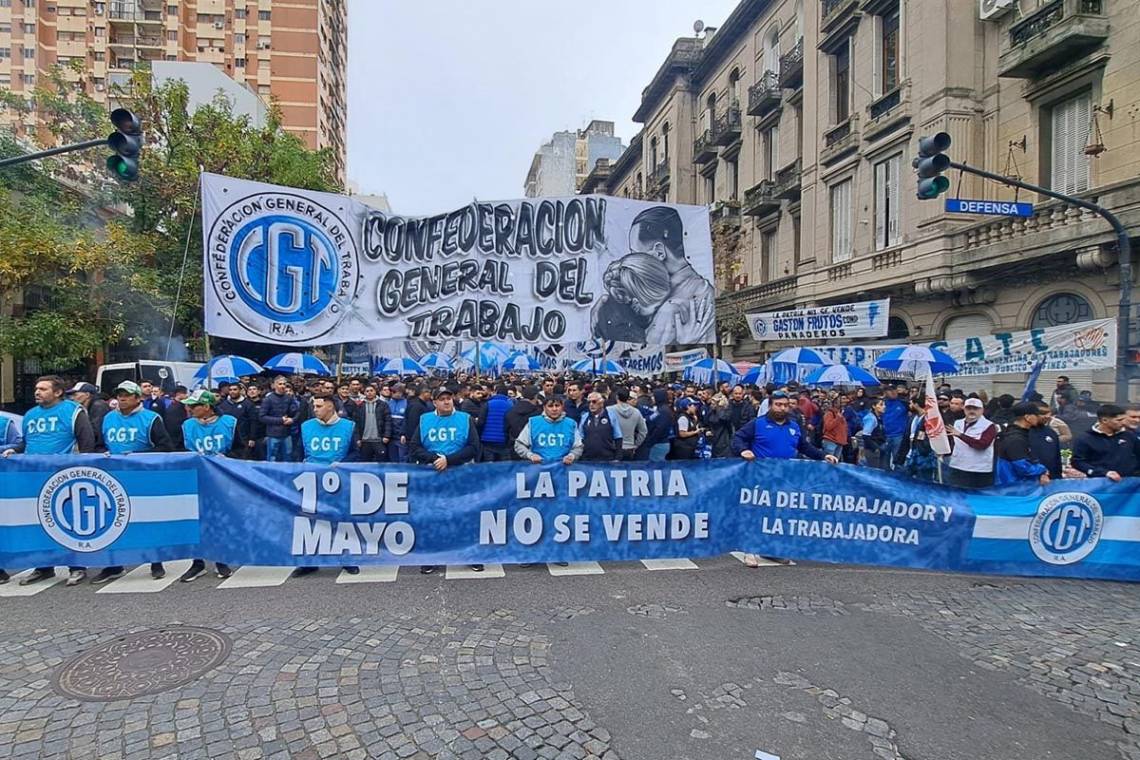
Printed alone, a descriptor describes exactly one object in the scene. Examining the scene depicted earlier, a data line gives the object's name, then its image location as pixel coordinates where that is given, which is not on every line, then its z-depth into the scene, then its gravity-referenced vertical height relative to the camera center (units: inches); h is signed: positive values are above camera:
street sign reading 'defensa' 353.1 +92.9
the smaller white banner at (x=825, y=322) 559.5 +46.5
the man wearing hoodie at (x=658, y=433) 366.0 -36.5
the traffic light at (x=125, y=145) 317.1 +117.6
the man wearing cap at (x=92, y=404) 304.8 -15.1
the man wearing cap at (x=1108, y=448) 244.4 -31.3
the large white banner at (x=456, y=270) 247.4 +44.7
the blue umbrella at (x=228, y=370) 565.3 +3.7
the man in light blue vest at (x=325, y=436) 249.4 -25.0
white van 650.8 +0.8
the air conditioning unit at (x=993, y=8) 616.7 +358.8
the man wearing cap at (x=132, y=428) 248.7 -21.5
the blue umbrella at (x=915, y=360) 472.9 +7.3
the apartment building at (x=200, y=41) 2377.0 +1275.3
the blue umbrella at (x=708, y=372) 738.2 -1.1
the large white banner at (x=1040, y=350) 332.5 +11.7
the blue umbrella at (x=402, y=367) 904.9 +8.6
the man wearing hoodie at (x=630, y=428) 316.5 -28.7
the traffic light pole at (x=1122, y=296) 354.9 +42.3
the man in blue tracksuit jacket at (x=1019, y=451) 245.3 -32.9
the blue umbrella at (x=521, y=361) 1035.3 +18.4
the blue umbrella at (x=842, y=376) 532.1 -5.2
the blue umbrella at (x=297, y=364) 713.0 +11.1
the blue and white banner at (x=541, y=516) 221.8 -53.7
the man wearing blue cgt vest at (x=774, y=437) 260.7 -28.0
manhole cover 145.9 -72.8
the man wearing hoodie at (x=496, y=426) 366.9 -31.6
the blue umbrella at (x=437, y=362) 971.9 +16.5
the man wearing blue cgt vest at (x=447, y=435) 257.9 -25.7
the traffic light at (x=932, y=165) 344.8 +114.4
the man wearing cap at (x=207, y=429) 255.4 -22.7
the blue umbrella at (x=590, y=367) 881.5 +7.4
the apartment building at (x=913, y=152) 528.7 +247.3
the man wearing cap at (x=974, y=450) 256.8 -33.7
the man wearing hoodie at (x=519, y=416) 331.9 -23.3
